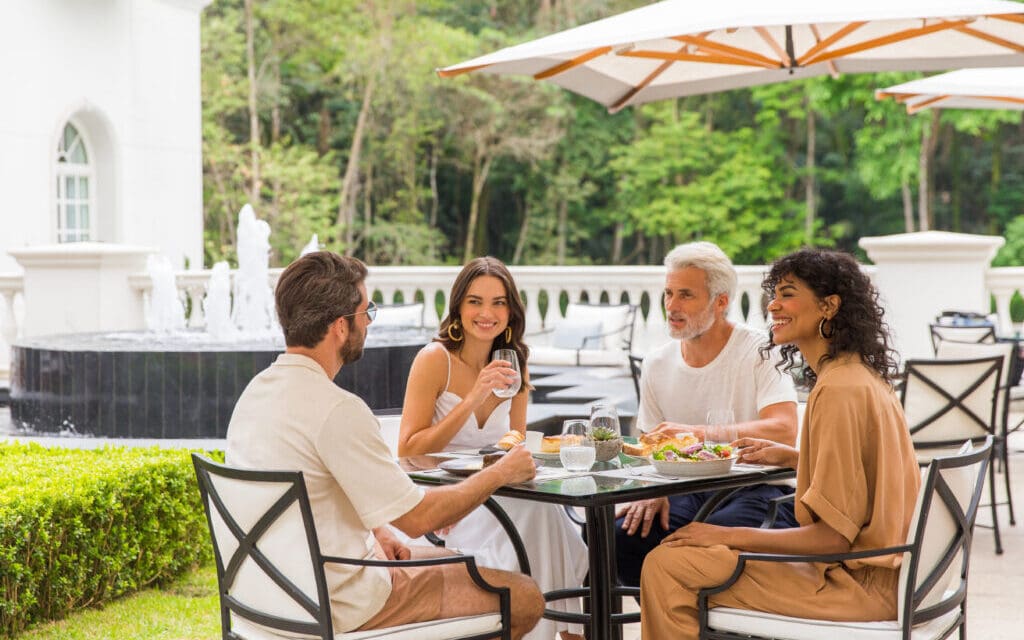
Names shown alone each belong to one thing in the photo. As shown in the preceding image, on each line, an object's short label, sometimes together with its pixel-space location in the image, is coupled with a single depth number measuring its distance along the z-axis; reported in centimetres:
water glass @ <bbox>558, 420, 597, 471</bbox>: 361
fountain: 781
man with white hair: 427
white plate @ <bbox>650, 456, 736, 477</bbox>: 359
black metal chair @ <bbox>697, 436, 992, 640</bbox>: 303
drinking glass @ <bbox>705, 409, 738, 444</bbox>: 377
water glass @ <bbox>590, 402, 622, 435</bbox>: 385
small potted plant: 384
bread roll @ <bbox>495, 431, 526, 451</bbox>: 407
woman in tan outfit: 311
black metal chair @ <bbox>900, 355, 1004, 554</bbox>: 597
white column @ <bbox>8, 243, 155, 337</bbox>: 1169
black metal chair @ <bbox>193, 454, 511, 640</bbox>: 298
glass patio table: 333
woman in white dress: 412
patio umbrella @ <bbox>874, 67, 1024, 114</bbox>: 764
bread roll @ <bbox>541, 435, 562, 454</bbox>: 396
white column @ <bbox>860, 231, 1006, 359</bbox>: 1063
